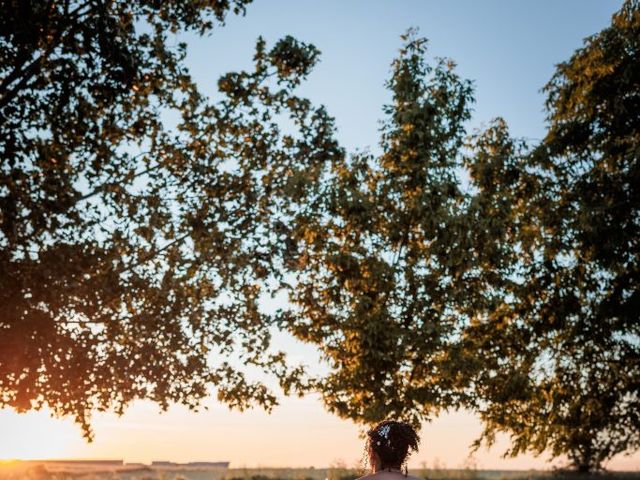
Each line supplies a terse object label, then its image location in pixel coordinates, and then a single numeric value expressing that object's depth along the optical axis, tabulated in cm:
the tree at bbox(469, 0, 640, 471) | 2019
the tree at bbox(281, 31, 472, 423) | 1856
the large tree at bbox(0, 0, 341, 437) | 1420
